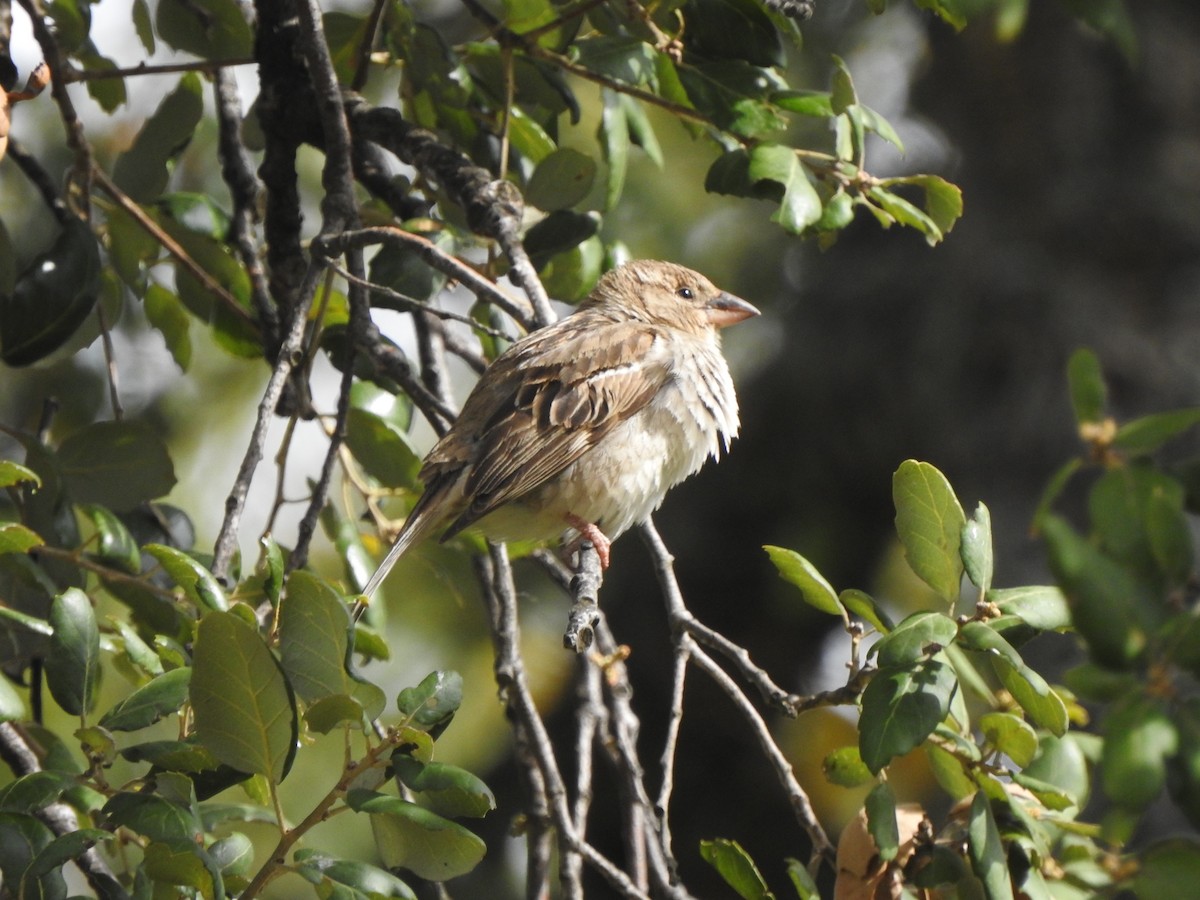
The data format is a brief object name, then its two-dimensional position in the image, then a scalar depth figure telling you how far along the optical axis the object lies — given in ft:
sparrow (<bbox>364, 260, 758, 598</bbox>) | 22.65
